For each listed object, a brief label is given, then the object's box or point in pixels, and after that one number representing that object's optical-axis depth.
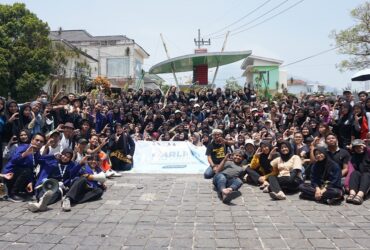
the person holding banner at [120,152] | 10.70
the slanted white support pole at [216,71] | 32.26
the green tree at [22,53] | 26.47
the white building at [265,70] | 48.34
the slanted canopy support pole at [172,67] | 30.89
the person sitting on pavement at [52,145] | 7.79
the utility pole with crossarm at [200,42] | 46.05
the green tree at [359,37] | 23.62
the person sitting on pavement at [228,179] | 7.26
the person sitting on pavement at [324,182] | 6.97
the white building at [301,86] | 66.78
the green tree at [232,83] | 46.31
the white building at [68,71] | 31.39
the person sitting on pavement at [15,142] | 7.71
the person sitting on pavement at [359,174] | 6.99
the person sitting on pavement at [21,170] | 7.38
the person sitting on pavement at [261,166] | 8.42
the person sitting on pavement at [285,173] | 7.65
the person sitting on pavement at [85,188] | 6.93
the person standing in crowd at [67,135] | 8.65
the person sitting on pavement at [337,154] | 7.64
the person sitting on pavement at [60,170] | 7.23
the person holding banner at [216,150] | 8.91
